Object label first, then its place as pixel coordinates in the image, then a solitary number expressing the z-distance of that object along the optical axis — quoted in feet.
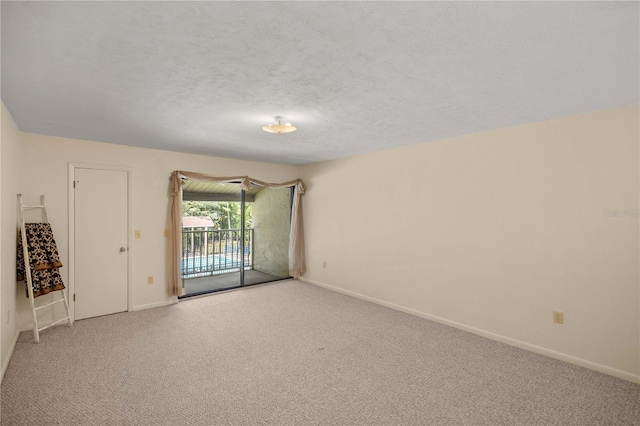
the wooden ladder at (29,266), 10.11
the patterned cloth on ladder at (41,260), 10.56
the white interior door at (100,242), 12.17
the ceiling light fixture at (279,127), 9.32
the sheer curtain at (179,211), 14.29
